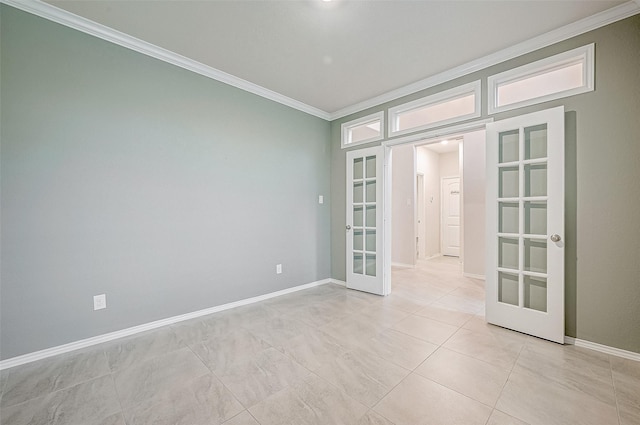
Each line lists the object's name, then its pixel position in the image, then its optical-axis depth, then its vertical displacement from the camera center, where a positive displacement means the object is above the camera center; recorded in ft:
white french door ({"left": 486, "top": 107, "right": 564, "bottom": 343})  7.73 -0.51
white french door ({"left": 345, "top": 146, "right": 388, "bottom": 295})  12.41 -0.54
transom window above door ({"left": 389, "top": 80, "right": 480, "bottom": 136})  9.83 +4.48
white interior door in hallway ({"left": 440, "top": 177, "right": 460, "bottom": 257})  23.50 -0.77
